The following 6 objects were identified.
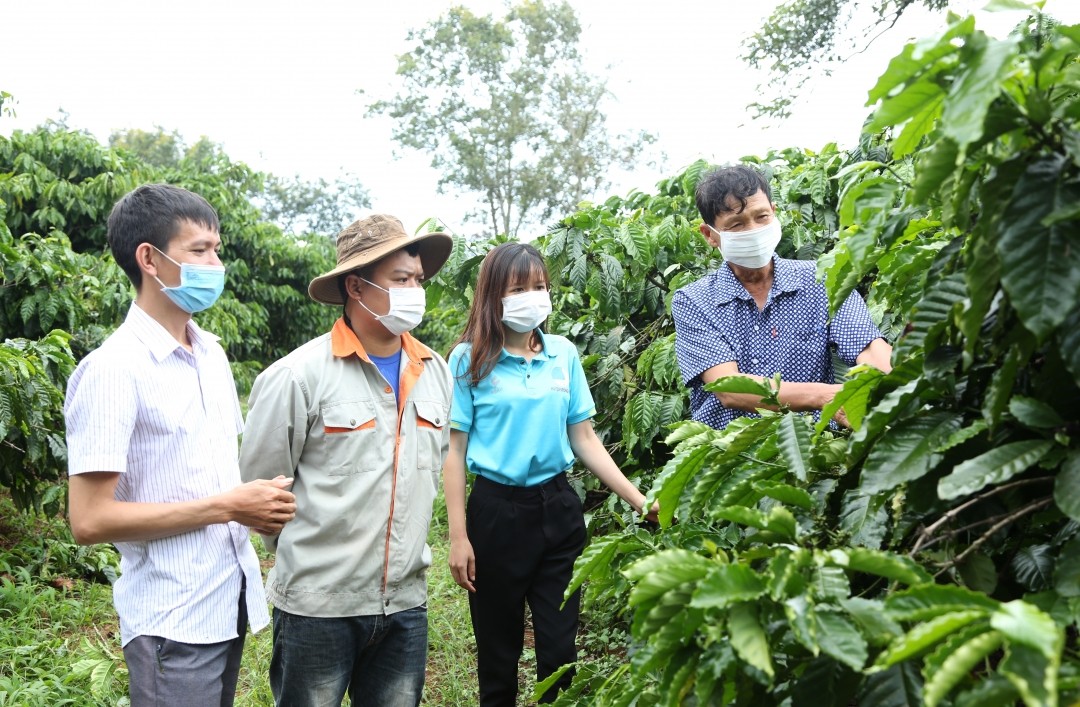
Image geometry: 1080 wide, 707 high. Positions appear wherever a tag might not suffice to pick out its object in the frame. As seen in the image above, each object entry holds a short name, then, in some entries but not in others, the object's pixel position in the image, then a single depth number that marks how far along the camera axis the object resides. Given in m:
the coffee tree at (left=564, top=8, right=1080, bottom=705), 0.78
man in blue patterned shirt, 2.54
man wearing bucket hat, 2.23
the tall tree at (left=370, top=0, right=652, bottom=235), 27.70
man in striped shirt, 1.92
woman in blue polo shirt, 2.82
